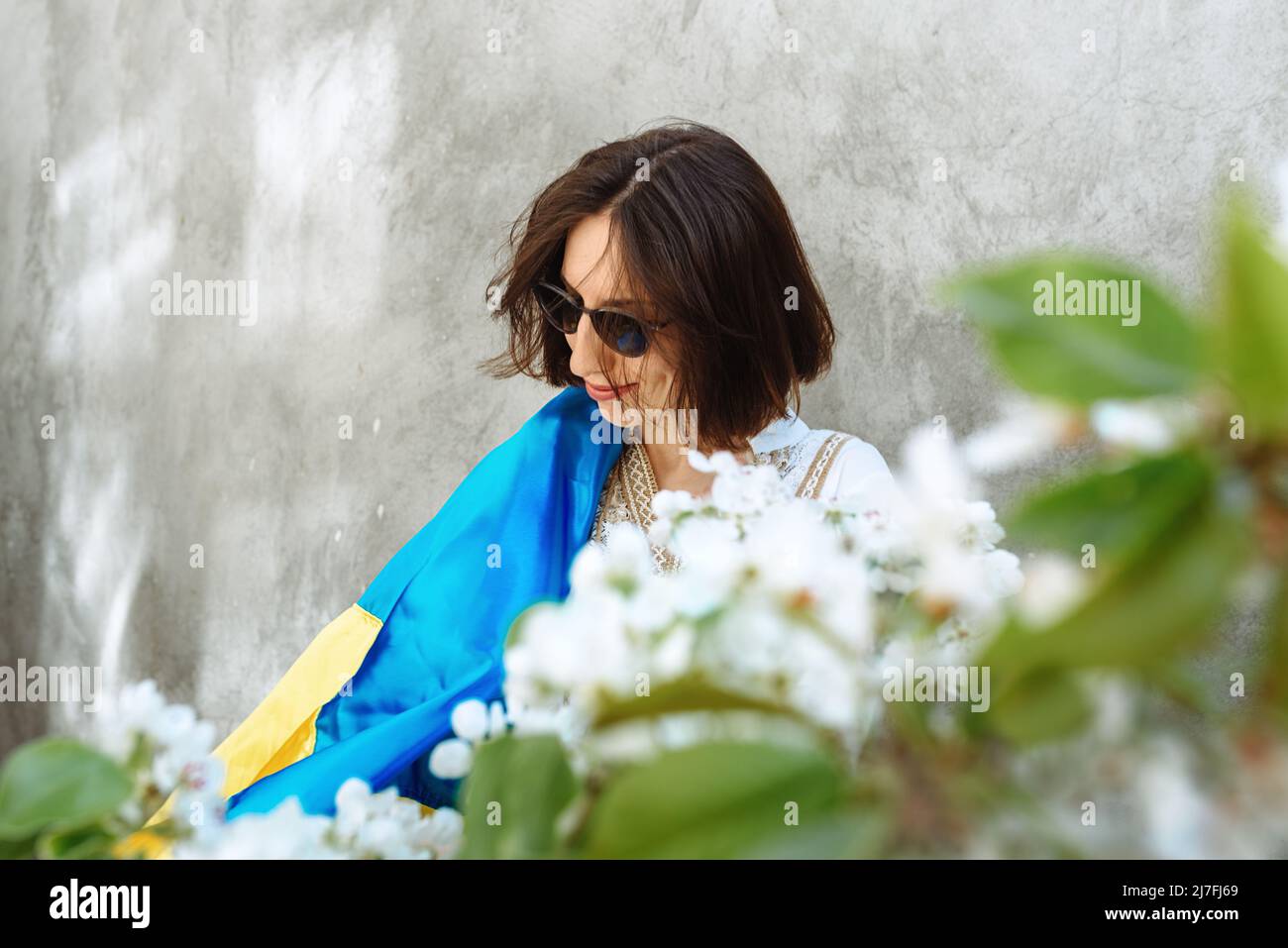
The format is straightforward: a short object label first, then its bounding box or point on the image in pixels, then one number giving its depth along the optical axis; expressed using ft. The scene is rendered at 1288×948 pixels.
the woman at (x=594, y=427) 4.28
